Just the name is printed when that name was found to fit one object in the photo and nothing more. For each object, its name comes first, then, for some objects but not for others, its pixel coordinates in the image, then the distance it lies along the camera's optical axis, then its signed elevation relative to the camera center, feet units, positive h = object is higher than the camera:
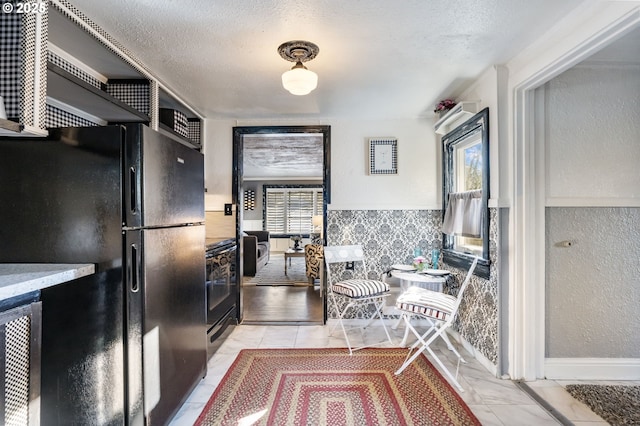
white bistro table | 9.20 -1.86
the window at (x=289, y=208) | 31.24 +0.65
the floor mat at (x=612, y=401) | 6.11 -3.83
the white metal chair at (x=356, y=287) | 9.42 -2.17
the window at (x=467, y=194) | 8.22 +0.60
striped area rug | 6.19 -3.88
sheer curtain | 8.65 -0.02
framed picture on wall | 11.59 +2.09
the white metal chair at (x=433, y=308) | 7.60 -2.25
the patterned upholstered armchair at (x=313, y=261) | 17.74 -2.58
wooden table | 21.48 -2.63
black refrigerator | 4.72 -0.52
